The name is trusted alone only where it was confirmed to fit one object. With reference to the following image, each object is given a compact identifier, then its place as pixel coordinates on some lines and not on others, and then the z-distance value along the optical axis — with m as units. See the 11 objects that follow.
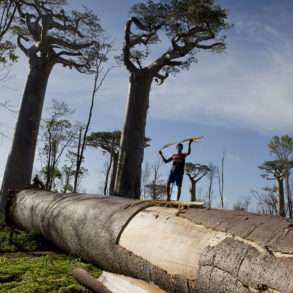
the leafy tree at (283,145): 25.08
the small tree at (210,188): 35.22
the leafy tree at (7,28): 5.99
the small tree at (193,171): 27.69
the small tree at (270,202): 31.64
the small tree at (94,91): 14.25
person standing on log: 5.53
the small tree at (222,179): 28.93
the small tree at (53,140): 20.77
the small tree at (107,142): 21.89
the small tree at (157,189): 29.41
